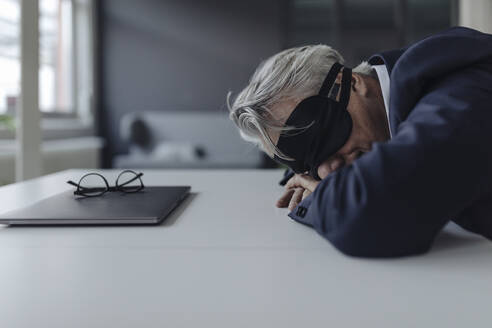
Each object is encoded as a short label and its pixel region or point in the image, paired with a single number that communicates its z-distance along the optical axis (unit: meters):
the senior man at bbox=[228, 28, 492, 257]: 0.58
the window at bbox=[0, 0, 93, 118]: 4.09
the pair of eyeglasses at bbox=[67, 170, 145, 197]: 1.01
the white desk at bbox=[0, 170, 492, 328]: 0.42
